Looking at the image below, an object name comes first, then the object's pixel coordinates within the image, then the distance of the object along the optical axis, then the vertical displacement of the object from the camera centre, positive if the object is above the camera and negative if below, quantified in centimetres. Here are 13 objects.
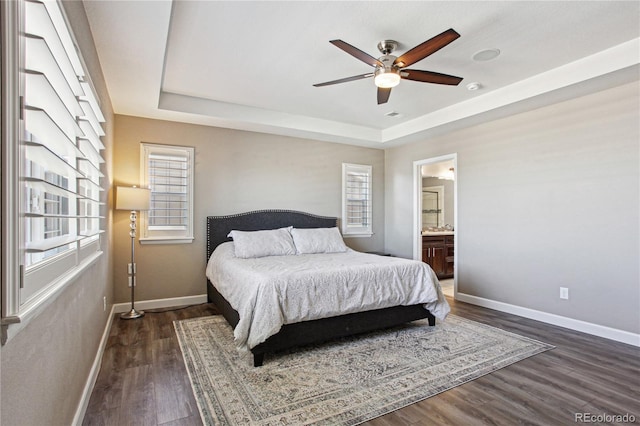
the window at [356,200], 591 +23
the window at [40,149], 92 +21
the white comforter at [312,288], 272 -68
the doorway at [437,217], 565 -9
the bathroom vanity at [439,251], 614 -70
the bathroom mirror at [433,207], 817 +15
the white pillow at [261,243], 427 -40
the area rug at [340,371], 212 -121
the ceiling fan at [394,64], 248 +120
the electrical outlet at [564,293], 370 -86
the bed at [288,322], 283 -94
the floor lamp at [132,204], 382 +9
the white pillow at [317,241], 470 -39
